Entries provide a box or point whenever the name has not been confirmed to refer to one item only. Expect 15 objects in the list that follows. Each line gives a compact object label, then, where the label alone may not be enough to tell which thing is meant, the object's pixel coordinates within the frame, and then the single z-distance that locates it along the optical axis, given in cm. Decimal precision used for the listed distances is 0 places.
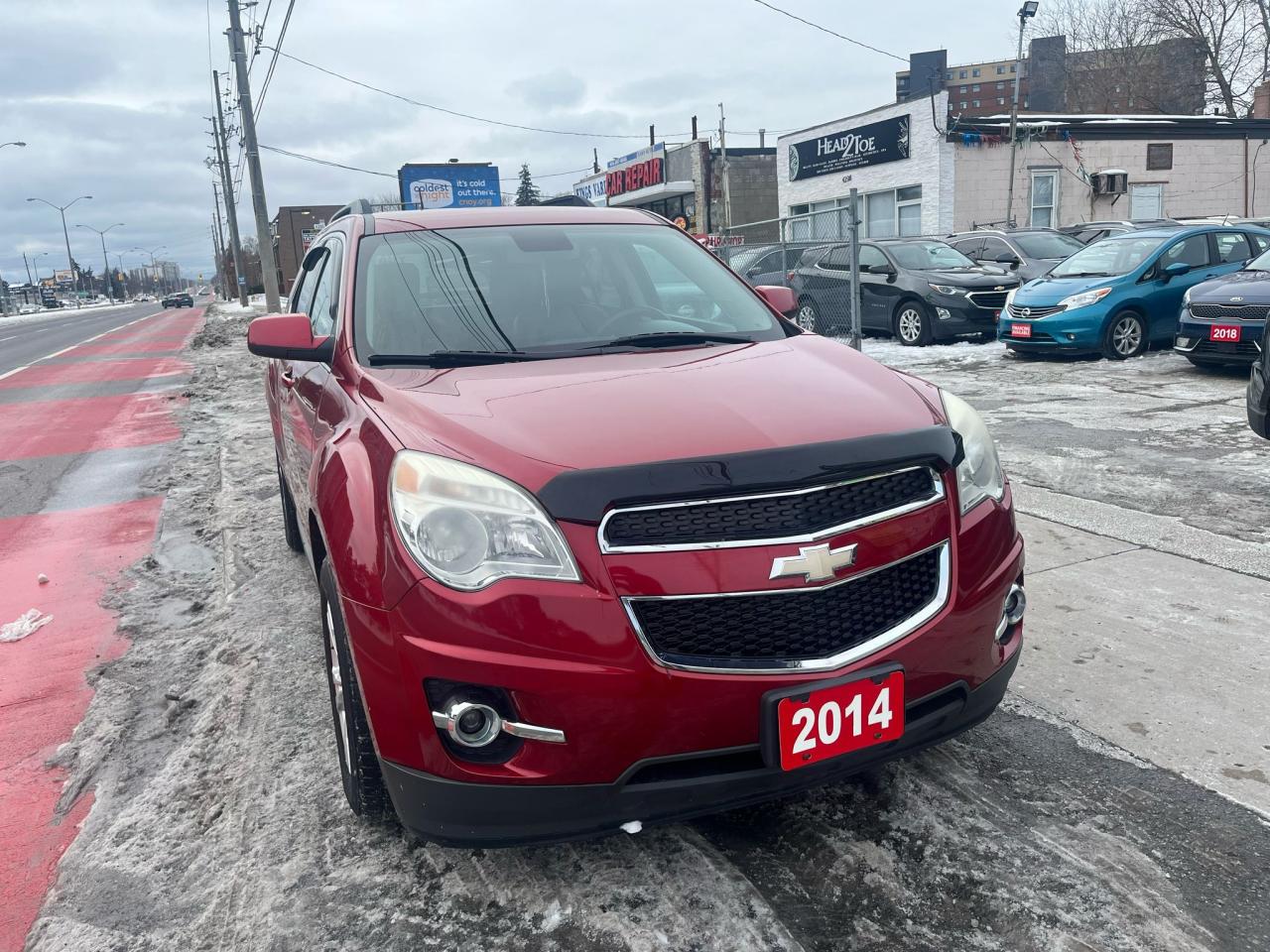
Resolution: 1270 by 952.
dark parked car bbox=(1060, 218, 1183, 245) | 1778
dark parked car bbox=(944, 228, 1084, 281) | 1522
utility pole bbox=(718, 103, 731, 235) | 3562
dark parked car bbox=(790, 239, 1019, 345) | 1362
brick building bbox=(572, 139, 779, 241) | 3628
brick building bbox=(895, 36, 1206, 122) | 4144
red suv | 206
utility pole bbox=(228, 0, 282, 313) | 2567
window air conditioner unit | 2483
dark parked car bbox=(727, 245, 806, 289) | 1566
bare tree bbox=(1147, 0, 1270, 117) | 3928
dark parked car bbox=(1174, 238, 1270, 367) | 927
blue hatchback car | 1153
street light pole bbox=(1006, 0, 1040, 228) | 2338
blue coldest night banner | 3116
